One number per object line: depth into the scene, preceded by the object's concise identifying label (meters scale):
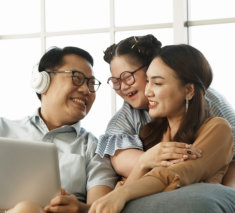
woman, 2.14
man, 2.42
